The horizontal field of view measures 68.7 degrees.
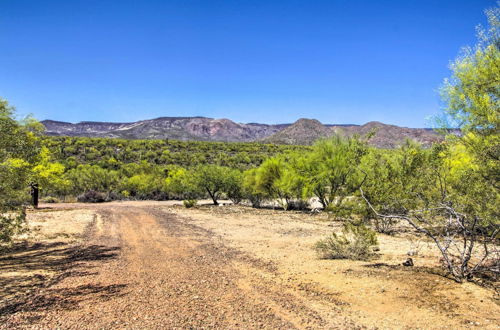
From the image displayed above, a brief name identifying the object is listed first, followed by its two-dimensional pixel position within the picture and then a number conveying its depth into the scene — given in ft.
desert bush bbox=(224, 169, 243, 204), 109.40
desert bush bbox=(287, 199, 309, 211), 99.64
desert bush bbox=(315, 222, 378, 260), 35.01
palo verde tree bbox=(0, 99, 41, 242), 31.96
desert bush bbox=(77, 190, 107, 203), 120.47
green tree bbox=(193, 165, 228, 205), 107.96
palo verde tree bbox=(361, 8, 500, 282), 25.75
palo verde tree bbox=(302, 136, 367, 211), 77.81
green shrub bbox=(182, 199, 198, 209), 100.35
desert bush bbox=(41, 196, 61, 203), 117.29
